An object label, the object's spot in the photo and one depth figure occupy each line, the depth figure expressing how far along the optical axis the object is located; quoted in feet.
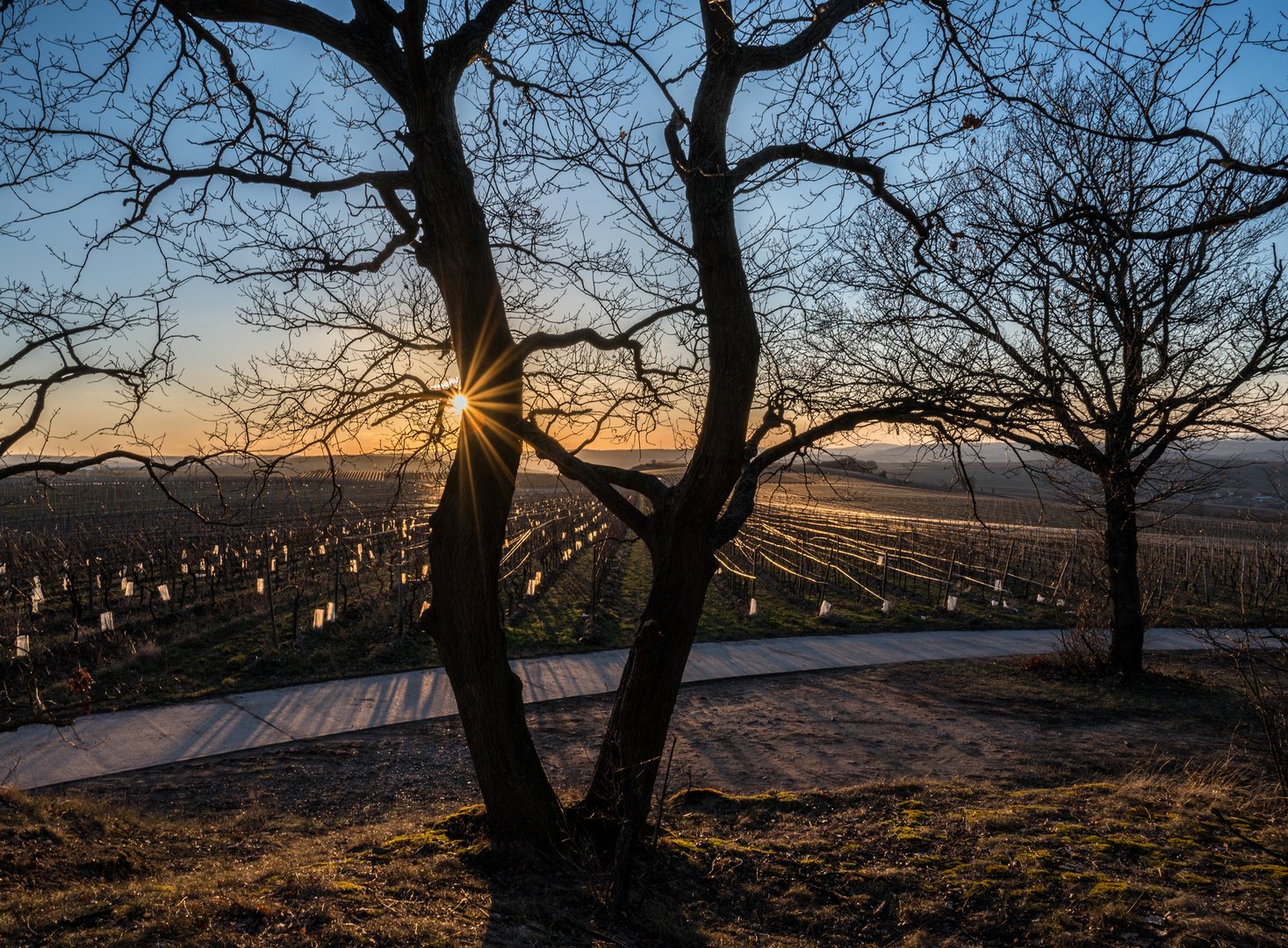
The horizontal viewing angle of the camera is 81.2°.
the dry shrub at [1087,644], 34.04
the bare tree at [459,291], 12.97
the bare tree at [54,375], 12.65
